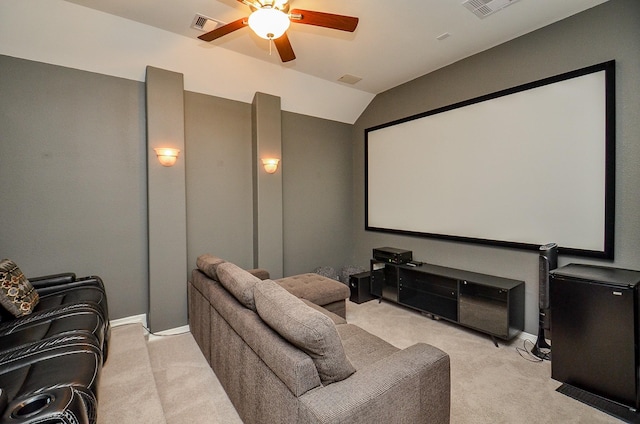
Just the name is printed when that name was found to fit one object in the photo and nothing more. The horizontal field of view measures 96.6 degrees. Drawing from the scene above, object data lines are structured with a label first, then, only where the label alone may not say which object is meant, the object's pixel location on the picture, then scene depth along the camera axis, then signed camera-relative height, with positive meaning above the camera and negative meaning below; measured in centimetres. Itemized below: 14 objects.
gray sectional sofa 126 -82
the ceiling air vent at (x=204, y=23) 273 +183
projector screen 266 +46
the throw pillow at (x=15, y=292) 210 -63
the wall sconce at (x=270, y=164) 398 +62
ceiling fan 185 +136
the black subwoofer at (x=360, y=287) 426 -121
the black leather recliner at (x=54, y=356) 110 -82
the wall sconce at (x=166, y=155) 318 +61
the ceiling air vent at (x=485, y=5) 255 +184
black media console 299 -109
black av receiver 405 -70
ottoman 311 -93
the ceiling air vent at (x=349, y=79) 413 +191
